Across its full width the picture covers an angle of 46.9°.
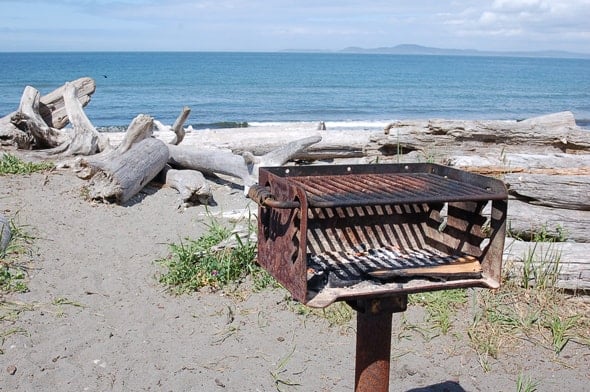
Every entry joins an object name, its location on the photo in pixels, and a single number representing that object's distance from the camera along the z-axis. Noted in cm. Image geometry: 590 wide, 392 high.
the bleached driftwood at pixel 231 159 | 844
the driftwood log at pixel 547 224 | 564
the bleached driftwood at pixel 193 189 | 772
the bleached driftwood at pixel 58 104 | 1103
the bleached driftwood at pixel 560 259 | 511
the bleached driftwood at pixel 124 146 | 817
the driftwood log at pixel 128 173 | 751
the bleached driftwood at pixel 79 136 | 961
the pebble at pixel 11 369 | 407
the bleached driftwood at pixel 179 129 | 1006
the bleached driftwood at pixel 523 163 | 629
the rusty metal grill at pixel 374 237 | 228
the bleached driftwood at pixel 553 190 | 583
